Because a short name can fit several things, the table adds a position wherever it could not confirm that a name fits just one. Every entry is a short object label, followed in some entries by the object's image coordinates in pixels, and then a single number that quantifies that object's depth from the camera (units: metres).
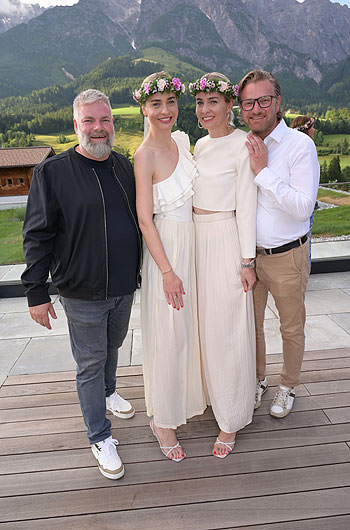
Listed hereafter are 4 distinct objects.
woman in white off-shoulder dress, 1.54
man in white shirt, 1.58
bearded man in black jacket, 1.47
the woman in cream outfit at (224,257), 1.56
